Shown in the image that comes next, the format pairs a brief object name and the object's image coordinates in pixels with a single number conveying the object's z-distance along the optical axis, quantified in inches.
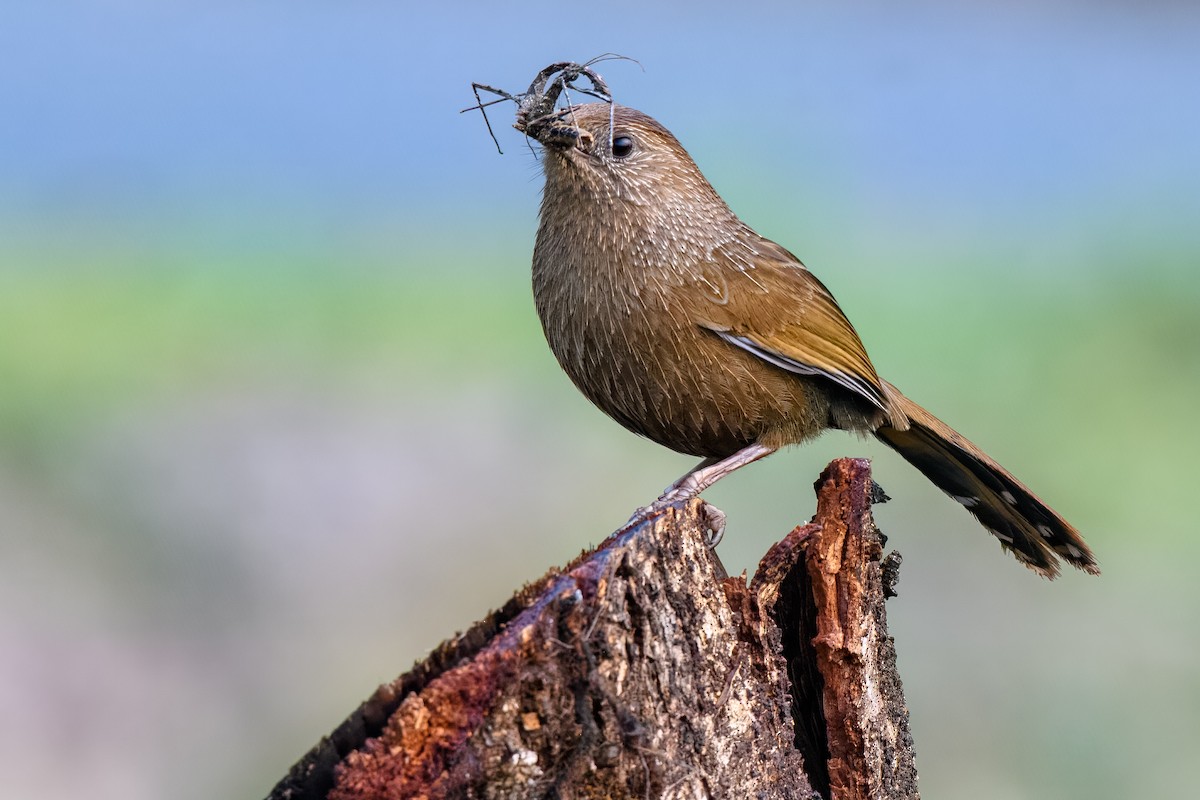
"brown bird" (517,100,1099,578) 274.8
